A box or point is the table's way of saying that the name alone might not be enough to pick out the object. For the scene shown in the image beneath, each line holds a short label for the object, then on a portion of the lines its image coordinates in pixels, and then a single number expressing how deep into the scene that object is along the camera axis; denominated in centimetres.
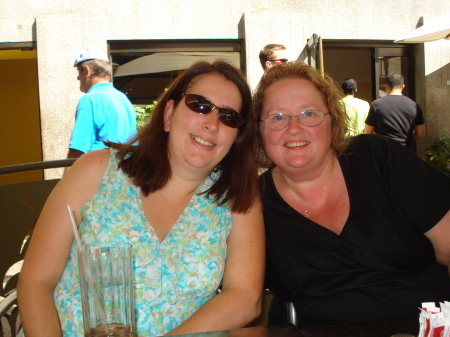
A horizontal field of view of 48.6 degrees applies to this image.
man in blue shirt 407
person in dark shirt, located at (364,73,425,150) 579
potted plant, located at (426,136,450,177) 809
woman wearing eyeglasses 197
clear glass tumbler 112
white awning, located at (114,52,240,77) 783
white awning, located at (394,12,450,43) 571
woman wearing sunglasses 179
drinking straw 112
